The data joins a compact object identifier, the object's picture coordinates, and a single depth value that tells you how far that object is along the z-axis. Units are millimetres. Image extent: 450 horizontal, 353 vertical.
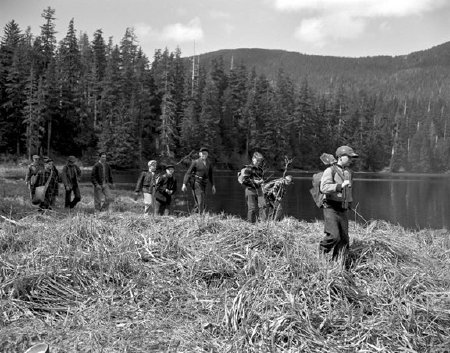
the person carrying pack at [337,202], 6051
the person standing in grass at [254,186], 10797
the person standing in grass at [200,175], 11914
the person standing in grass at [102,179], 14601
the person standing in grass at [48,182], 13115
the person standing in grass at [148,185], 12667
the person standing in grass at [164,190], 12195
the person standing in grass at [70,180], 14630
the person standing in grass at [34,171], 13117
